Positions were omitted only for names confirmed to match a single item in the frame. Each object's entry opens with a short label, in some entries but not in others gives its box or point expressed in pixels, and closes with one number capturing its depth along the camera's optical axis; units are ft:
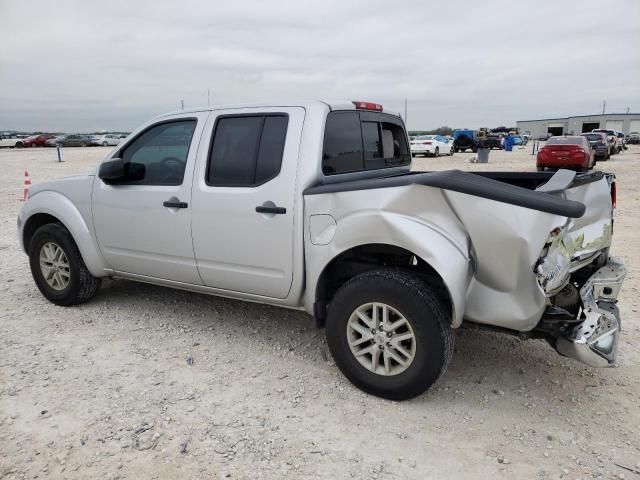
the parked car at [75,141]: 170.42
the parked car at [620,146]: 122.21
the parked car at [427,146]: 93.23
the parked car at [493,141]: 122.01
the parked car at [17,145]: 160.04
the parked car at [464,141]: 115.65
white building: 269.64
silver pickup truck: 9.04
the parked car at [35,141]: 163.27
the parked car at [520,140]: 158.75
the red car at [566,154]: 61.72
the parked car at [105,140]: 175.58
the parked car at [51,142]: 163.41
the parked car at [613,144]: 107.24
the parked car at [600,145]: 88.58
